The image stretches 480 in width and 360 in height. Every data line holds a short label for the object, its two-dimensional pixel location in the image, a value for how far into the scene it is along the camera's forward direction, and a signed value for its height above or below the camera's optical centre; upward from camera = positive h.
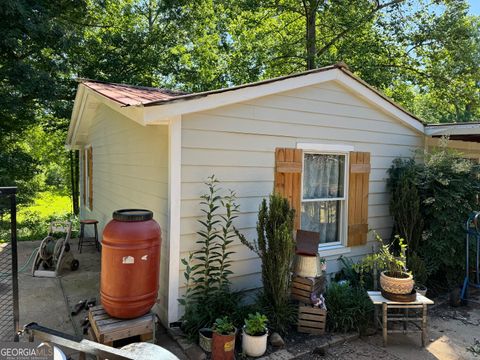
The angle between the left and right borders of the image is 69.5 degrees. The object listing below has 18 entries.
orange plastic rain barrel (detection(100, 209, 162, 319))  3.20 -0.98
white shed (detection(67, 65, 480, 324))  3.78 +0.14
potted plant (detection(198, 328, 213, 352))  3.28 -1.70
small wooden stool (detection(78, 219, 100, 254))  7.15 -1.77
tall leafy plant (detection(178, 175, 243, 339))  3.68 -1.19
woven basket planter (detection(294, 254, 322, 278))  3.95 -1.17
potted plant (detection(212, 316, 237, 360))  3.12 -1.65
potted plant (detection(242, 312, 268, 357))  3.29 -1.65
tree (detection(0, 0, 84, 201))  8.89 +2.40
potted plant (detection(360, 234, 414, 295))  3.68 -1.20
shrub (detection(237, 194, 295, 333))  3.70 -1.03
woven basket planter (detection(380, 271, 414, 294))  3.67 -1.26
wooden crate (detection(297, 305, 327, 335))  3.76 -1.70
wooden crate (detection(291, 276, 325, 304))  3.90 -1.41
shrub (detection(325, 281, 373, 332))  3.88 -1.66
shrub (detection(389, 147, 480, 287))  4.93 -0.58
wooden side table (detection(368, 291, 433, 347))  3.63 -1.54
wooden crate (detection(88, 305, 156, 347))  3.11 -1.55
